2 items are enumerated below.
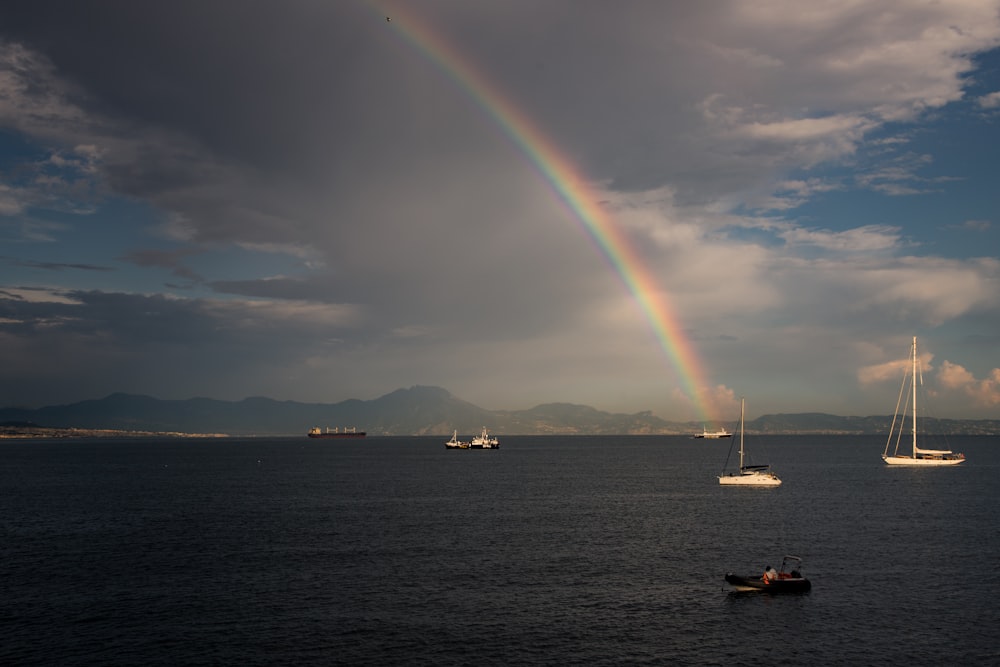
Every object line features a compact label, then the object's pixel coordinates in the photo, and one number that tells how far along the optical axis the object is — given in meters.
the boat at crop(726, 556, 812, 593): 75.12
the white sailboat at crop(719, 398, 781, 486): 186.62
